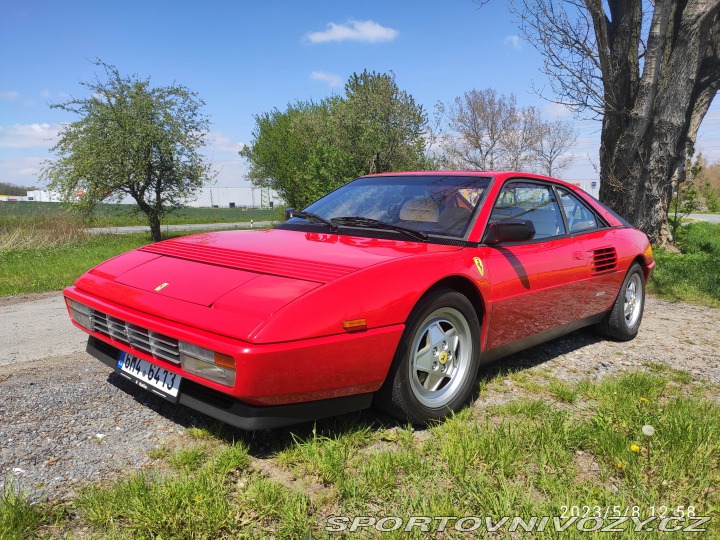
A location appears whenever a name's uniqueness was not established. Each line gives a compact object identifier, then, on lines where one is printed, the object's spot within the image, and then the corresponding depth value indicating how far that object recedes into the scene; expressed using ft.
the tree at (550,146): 123.24
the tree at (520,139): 120.88
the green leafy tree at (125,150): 54.75
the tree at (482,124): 120.78
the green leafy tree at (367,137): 53.67
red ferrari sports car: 6.93
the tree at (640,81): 30.81
